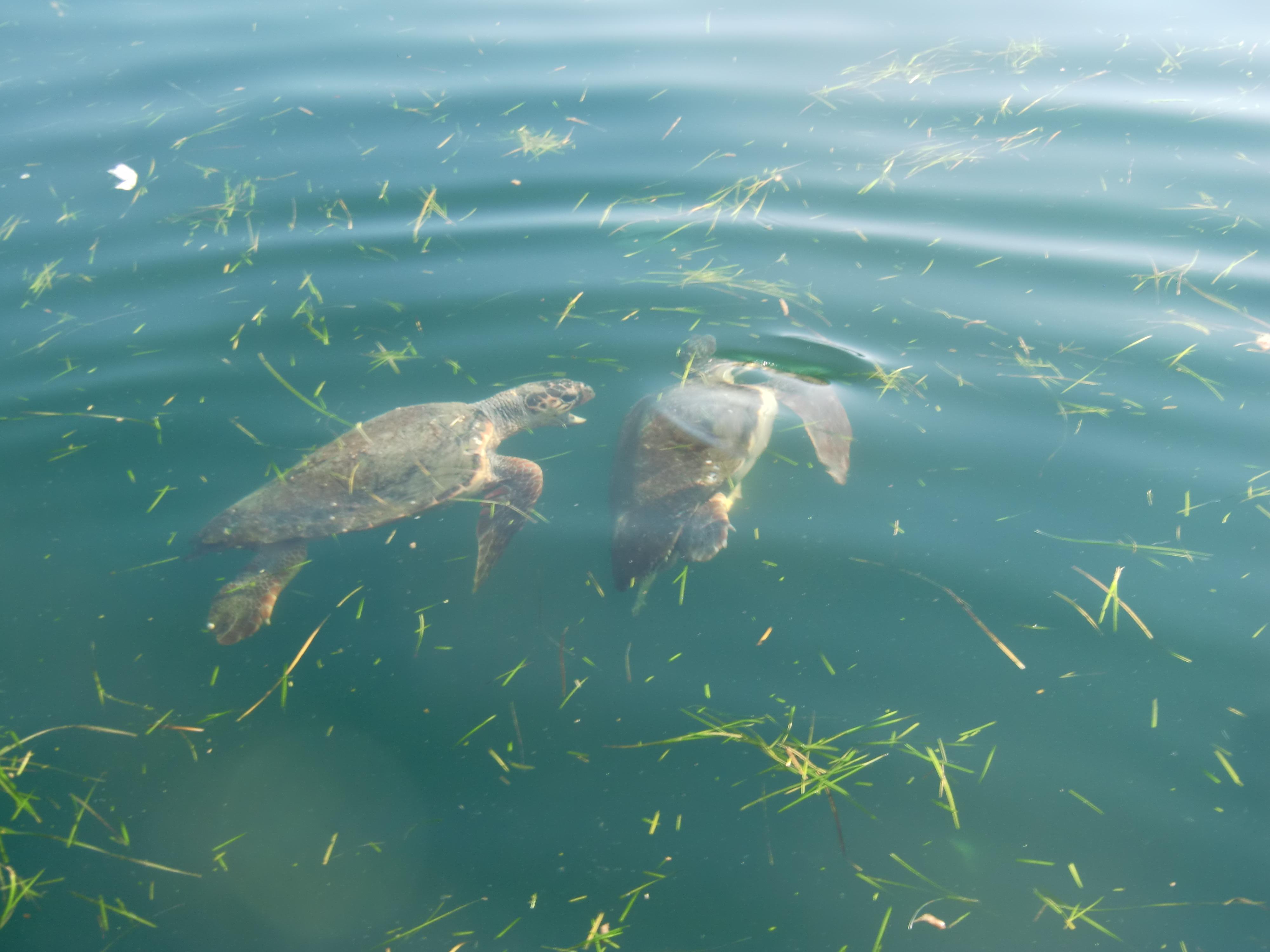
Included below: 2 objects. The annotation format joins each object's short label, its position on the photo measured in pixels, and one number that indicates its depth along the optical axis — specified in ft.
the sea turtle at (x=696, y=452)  11.17
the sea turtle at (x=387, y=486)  10.93
